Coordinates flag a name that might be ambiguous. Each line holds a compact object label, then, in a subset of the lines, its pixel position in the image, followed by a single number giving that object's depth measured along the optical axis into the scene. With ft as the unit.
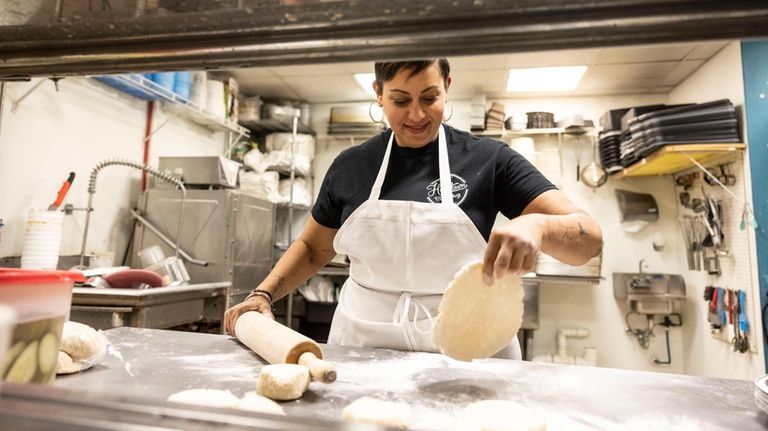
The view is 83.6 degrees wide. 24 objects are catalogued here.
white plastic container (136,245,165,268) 9.36
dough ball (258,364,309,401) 2.46
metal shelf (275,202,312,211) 13.82
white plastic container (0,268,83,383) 1.83
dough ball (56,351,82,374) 2.75
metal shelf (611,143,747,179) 9.28
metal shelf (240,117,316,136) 14.07
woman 4.11
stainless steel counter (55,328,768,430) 2.37
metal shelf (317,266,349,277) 12.97
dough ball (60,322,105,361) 2.79
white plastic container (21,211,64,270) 6.81
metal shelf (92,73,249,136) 9.38
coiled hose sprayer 8.33
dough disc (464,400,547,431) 2.03
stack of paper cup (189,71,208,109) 11.46
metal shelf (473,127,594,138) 12.99
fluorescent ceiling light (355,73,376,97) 12.76
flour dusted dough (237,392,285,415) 2.09
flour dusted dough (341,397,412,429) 2.06
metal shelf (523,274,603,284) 12.05
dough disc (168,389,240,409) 2.17
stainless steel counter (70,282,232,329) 6.53
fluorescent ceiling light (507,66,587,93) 11.89
